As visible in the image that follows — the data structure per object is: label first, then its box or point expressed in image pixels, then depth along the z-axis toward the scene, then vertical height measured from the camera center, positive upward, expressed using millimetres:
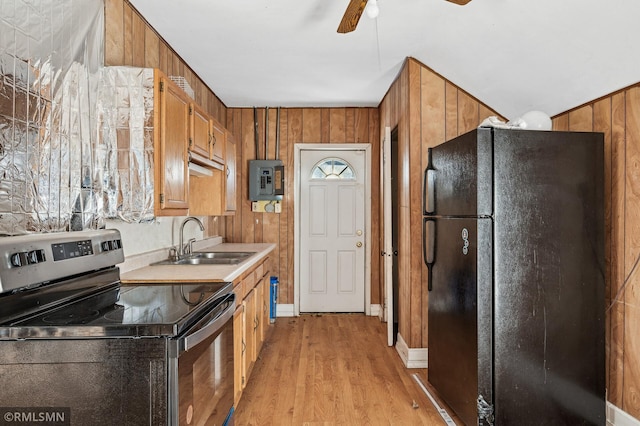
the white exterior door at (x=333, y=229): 4855 -197
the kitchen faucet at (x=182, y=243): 3168 -250
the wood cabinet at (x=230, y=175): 3441 +352
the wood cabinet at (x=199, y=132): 2477 +552
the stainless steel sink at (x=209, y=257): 2911 -368
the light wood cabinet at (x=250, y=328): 2726 -845
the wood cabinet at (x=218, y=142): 2971 +571
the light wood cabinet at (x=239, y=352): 2416 -886
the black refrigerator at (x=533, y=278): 2074 -347
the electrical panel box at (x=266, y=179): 4688 +404
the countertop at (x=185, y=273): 2077 -349
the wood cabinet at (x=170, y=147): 2049 +365
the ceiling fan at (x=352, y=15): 1792 +961
